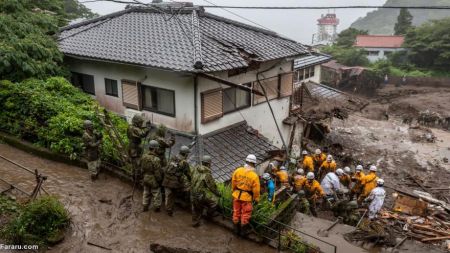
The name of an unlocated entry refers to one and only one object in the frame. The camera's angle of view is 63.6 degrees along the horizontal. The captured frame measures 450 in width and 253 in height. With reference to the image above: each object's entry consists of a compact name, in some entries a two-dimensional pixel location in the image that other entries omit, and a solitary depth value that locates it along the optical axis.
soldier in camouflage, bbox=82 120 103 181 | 11.48
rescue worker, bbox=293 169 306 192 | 13.84
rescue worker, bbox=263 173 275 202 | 11.38
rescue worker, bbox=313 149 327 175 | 17.11
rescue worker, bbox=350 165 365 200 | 14.65
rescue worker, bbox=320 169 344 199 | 14.70
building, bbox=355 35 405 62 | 56.22
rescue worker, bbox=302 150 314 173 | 16.23
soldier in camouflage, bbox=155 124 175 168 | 10.24
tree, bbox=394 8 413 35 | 62.56
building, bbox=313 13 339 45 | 99.19
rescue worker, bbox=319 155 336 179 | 16.48
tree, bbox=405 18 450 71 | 46.09
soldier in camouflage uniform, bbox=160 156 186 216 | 9.86
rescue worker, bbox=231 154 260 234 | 8.84
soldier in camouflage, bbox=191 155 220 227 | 9.36
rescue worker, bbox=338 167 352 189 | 15.72
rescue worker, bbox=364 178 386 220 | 13.05
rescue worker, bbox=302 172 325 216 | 13.80
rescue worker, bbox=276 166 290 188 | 13.75
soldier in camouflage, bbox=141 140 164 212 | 9.92
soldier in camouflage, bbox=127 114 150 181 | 11.34
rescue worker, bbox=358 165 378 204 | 14.44
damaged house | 13.44
